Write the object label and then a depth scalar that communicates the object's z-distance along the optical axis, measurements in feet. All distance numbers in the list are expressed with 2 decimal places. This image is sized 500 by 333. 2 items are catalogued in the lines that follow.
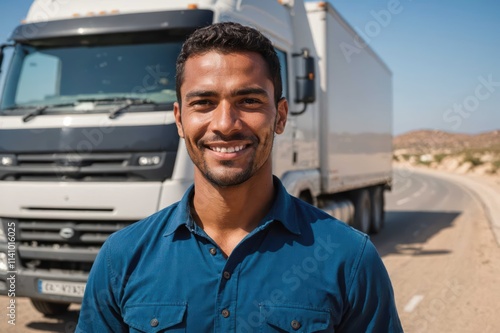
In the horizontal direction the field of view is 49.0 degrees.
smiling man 5.76
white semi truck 15.64
